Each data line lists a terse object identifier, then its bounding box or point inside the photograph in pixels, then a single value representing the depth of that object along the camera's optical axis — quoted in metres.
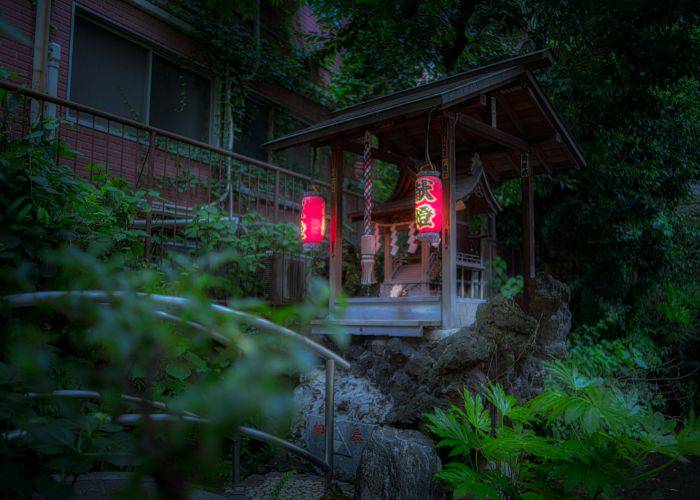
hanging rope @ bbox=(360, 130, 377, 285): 7.27
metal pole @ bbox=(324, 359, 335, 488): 3.94
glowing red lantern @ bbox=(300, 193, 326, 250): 7.67
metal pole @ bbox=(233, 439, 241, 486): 5.89
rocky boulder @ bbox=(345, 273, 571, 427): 5.79
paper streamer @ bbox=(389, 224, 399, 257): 7.65
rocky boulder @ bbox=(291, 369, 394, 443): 6.68
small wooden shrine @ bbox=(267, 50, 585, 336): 6.68
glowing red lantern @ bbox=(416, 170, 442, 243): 6.54
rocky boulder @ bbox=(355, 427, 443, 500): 4.88
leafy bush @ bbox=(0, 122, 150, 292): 3.87
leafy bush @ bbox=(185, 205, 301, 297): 7.39
